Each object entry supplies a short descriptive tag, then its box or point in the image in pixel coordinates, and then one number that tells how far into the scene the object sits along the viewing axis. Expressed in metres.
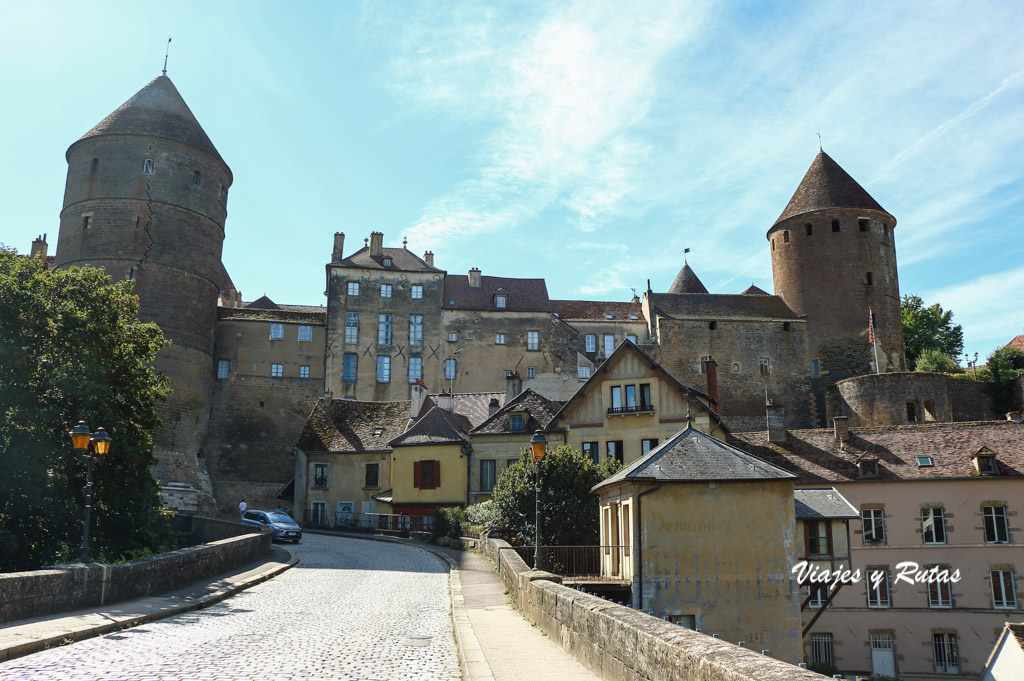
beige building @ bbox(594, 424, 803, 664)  18.88
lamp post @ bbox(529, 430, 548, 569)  14.59
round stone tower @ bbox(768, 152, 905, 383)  53.38
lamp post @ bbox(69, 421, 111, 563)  14.45
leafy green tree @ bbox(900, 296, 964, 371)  61.31
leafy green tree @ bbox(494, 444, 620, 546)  22.70
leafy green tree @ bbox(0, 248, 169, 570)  18.81
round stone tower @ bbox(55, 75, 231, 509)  43.62
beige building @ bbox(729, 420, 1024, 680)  27.97
